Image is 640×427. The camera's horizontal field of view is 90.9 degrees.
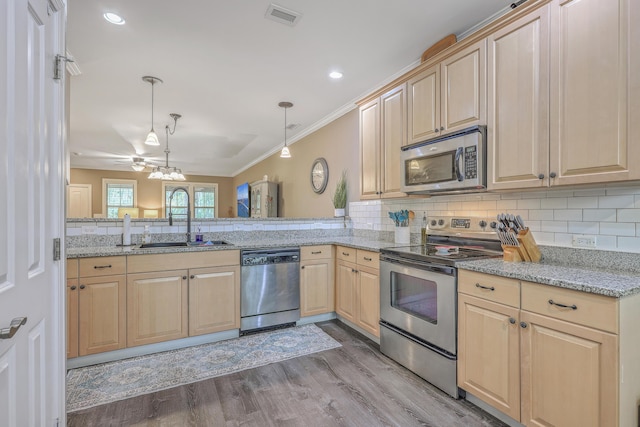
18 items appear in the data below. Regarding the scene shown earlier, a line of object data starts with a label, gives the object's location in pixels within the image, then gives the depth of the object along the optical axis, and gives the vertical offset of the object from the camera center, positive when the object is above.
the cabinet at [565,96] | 1.53 +0.64
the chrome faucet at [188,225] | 3.12 -0.12
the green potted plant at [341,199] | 4.05 +0.18
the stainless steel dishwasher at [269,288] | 3.01 -0.74
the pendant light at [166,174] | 5.23 +0.66
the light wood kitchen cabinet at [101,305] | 2.39 -0.71
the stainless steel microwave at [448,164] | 2.15 +0.37
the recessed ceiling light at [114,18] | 2.28 +1.44
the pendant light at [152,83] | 3.31 +1.41
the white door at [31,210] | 0.98 +0.01
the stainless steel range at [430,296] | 2.06 -0.61
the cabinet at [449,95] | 2.19 +0.90
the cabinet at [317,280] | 3.28 -0.71
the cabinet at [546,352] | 1.34 -0.69
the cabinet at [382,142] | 2.91 +0.70
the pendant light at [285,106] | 4.02 +1.41
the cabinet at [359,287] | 2.80 -0.72
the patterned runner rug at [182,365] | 2.13 -1.20
